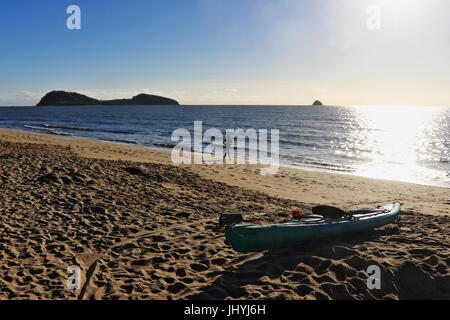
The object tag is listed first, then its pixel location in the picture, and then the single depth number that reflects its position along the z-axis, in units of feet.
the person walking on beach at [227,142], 78.41
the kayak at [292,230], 21.65
